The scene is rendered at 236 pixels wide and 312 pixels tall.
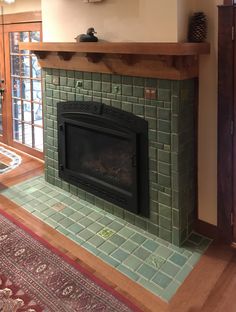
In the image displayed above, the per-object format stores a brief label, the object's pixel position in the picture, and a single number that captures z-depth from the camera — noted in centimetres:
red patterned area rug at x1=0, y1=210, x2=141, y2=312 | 198
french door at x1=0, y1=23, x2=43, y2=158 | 398
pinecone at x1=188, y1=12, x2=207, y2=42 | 225
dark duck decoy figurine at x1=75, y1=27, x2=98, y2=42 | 261
